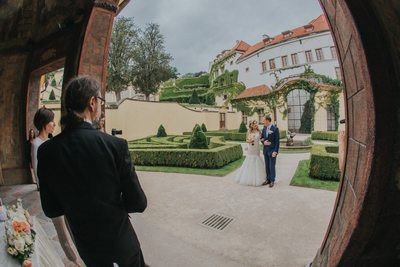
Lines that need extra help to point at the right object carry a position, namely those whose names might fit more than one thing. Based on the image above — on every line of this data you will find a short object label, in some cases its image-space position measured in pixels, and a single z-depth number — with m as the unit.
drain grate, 3.88
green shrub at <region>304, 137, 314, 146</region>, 14.80
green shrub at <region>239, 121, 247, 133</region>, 21.77
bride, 6.28
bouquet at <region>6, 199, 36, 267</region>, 1.79
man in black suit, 1.25
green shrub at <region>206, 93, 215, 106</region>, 35.58
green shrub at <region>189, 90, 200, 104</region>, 31.06
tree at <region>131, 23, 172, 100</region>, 28.95
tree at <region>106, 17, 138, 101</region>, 27.33
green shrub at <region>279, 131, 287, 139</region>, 20.34
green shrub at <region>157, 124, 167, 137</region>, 18.17
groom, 6.07
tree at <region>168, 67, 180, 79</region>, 30.30
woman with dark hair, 4.01
